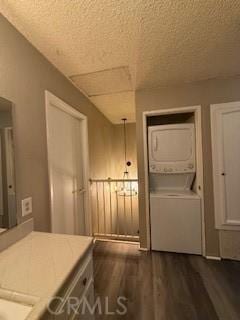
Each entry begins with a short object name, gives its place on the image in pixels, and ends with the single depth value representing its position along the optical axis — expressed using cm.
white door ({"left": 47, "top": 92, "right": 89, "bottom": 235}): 177
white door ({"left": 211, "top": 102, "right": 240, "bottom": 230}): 214
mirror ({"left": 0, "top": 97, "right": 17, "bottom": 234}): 112
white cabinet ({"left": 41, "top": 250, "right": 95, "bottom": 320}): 72
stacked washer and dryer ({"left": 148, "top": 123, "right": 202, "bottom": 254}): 235
